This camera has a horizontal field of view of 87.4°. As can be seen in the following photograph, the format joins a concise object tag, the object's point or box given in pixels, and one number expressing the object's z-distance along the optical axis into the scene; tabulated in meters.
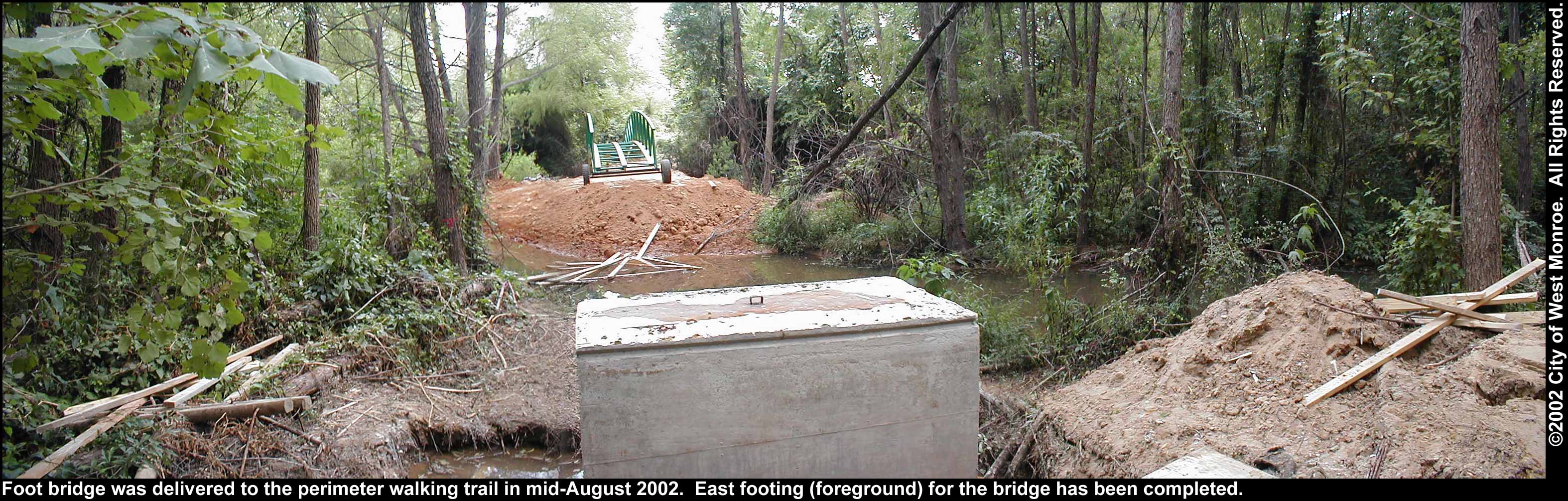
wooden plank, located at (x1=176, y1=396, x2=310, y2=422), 4.11
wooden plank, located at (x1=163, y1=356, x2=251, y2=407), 4.10
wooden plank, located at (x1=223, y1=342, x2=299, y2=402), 4.46
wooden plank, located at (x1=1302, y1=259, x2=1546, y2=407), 3.84
